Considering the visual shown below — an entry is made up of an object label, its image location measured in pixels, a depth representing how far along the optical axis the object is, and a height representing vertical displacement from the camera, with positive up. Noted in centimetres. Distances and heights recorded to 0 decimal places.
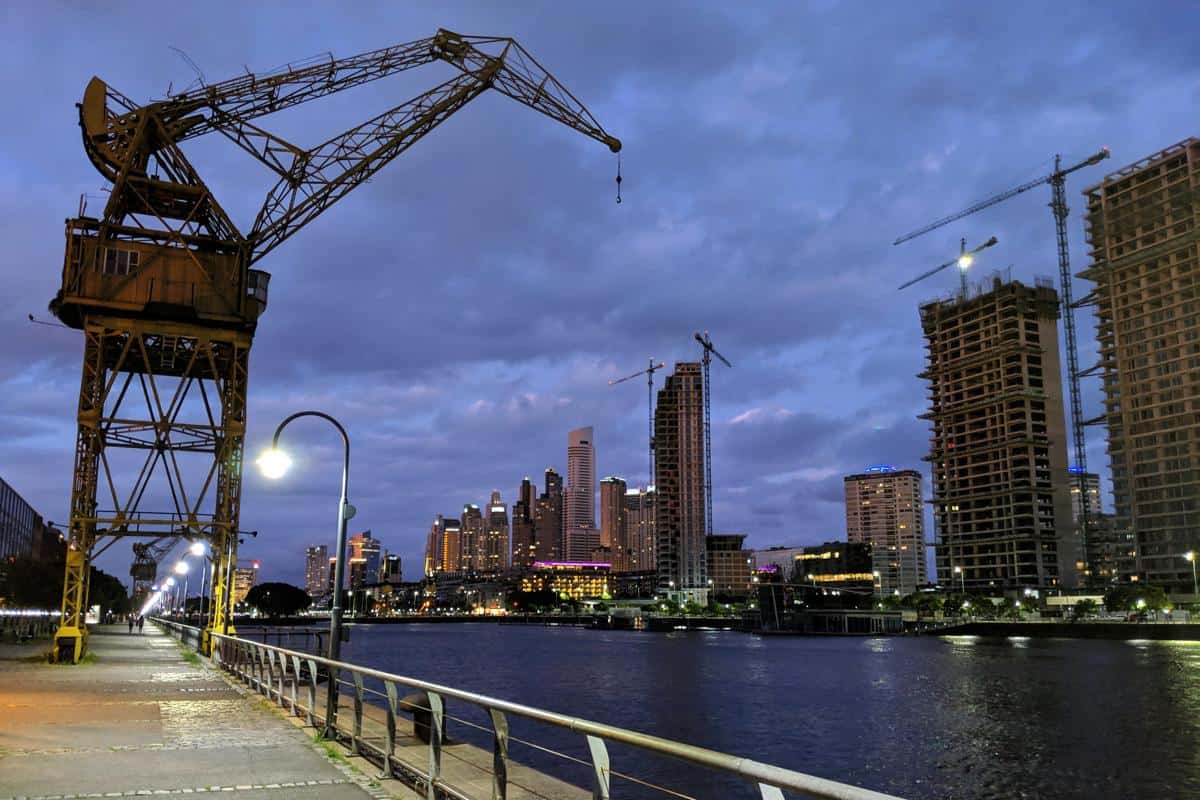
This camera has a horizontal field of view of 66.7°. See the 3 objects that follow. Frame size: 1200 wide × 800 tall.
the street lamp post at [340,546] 1564 -14
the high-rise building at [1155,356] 17075 +3604
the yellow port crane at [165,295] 3741 +1029
